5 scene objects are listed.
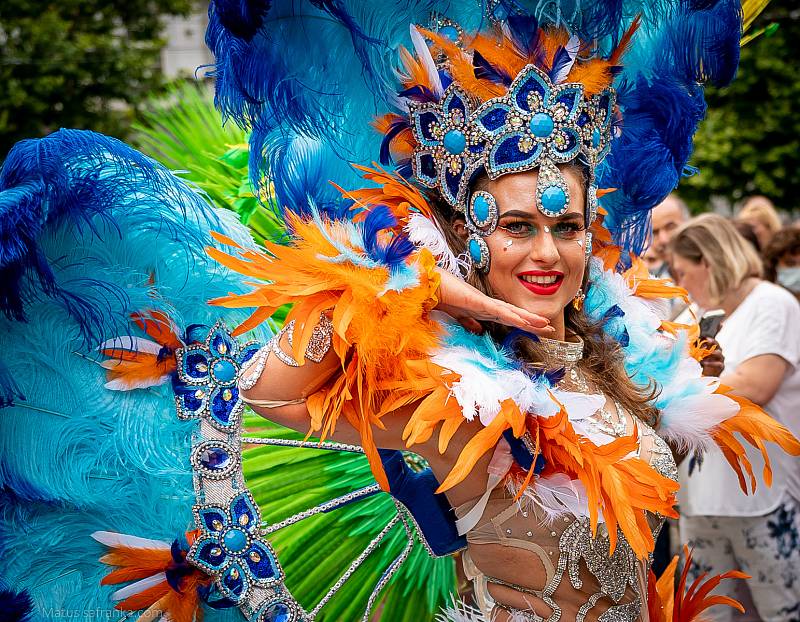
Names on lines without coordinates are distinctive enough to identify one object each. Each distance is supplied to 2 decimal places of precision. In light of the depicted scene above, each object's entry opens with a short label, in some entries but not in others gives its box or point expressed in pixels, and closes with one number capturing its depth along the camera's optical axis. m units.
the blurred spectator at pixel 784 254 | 5.34
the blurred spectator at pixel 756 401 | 4.05
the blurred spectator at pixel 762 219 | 5.79
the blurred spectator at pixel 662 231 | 5.14
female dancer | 1.96
